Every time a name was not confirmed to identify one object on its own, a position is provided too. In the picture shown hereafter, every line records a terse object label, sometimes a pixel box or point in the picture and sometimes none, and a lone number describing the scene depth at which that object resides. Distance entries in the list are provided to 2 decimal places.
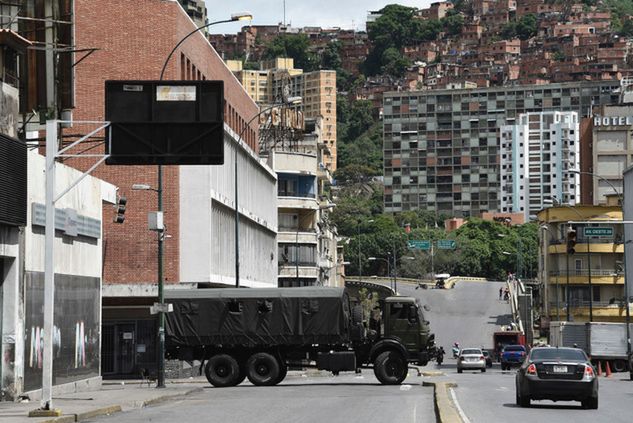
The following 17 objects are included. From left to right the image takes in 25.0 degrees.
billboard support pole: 29.36
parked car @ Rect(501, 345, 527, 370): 85.69
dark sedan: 31.95
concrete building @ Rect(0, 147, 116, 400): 35.53
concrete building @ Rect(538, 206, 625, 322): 114.56
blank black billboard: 32.69
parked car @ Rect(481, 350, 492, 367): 96.56
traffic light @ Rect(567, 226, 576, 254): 55.02
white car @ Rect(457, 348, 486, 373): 77.53
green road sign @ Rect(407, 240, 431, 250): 193.80
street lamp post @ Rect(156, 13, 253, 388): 46.28
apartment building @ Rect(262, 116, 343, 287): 109.31
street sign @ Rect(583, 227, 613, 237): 61.12
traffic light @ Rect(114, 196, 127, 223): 46.03
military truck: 46.69
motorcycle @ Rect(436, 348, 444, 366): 97.67
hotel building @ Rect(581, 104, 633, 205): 154.50
